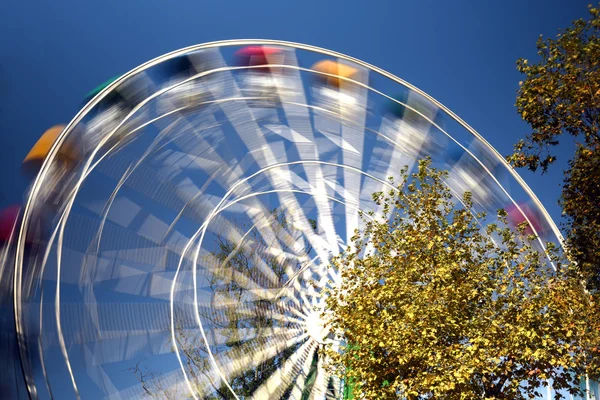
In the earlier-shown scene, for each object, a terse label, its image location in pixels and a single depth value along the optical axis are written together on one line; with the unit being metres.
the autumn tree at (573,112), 9.61
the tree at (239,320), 14.87
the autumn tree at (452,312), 10.77
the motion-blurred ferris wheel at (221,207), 10.10
